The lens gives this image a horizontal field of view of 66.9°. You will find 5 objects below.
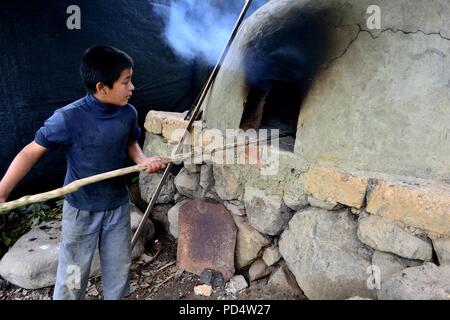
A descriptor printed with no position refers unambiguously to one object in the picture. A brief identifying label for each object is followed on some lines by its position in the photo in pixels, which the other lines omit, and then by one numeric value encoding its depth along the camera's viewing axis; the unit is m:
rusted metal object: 3.08
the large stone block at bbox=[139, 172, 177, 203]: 3.70
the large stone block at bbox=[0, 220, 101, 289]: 2.89
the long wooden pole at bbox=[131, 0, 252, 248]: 3.12
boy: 1.94
